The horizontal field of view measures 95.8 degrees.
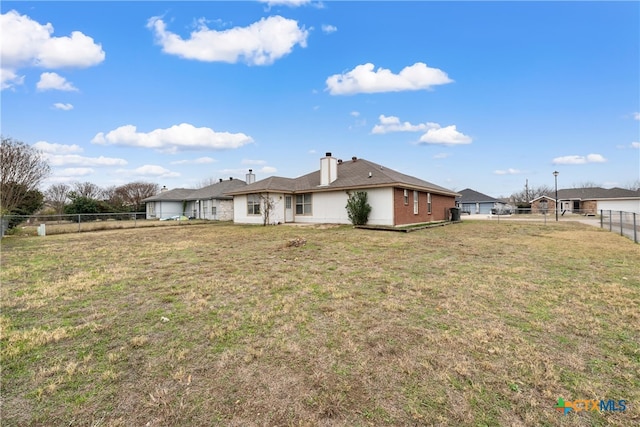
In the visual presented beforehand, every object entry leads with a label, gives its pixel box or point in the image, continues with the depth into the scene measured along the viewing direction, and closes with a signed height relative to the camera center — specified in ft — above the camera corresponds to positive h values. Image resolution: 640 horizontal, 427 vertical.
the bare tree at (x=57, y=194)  124.31 +8.83
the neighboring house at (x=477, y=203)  160.25 +3.08
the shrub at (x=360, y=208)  54.29 +0.38
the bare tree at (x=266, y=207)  63.41 +0.97
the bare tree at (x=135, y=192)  135.13 +10.14
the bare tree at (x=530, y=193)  208.61 +11.45
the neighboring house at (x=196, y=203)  93.76 +3.39
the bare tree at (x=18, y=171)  59.98 +9.58
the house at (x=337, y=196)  54.60 +3.05
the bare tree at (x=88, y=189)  133.38 +11.37
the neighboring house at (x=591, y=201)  123.13 +3.13
